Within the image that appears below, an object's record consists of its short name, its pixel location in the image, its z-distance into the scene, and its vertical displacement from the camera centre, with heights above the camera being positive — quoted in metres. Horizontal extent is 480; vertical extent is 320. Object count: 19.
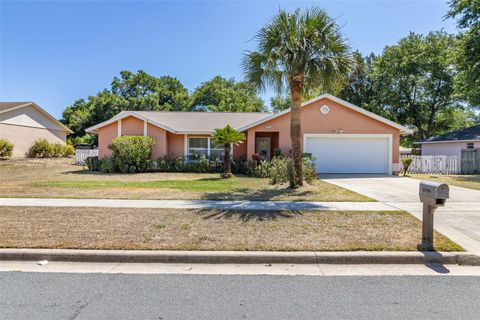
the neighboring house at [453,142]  24.02 +1.27
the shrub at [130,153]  18.16 +0.23
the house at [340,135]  18.36 +1.32
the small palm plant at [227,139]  15.68 +0.93
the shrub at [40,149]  28.00 +0.71
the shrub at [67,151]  31.06 +0.61
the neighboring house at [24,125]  26.70 +3.00
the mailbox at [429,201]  4.91 -0.71
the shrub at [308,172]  13.12 -0.65
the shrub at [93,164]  19.88 -0.45
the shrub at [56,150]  29.22 +0.66
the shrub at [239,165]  18.33 -0.48
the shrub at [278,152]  17.69 +0.27
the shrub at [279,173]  13.07 -0.68
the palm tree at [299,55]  10.71 +3.66
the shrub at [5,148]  24.78 +0.71
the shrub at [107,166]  18.52 -0.55
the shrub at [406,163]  19.31 -0.35
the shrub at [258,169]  16.25 -0.62
